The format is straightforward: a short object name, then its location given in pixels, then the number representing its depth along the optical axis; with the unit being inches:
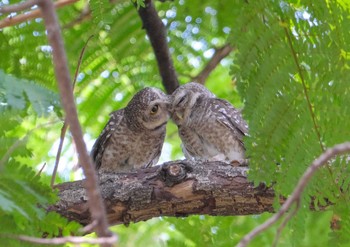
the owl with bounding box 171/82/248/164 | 436.1
